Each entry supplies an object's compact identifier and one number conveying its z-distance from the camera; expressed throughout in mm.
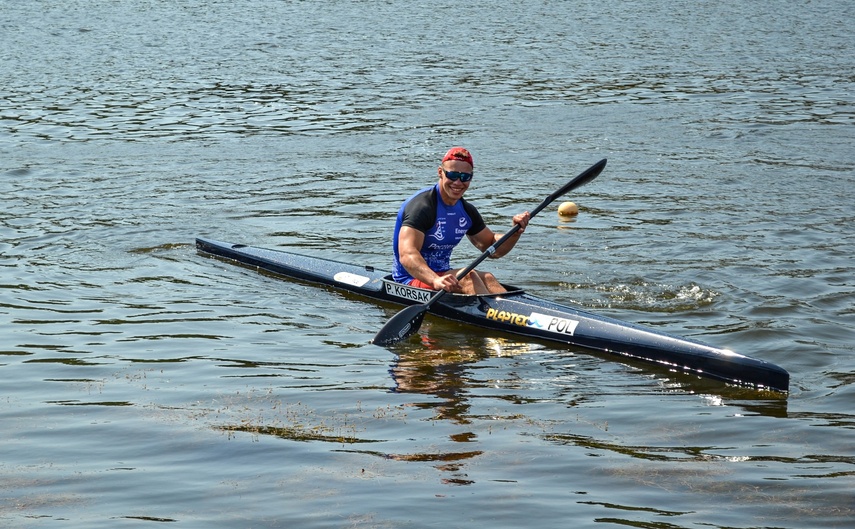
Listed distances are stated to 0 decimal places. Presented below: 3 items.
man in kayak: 9008
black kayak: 7707
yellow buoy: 13439
